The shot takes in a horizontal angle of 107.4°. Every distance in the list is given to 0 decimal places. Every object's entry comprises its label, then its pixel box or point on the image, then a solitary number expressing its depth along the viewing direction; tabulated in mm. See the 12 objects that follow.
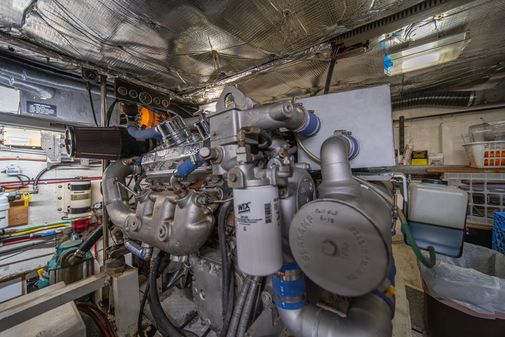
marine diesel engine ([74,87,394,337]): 488
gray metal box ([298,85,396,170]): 722
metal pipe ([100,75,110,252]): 1328
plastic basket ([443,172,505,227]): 1521
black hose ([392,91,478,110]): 1745
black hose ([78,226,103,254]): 1422
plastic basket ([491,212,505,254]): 1403
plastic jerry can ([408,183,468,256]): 611
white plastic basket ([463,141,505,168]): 1477
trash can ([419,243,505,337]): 954
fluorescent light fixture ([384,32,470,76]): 1038
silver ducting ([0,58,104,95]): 1154
